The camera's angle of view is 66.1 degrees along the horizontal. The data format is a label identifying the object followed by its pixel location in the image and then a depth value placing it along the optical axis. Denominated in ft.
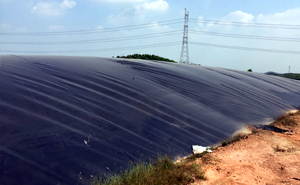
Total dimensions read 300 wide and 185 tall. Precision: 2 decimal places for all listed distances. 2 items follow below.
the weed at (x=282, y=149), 17.67
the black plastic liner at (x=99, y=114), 11.71
